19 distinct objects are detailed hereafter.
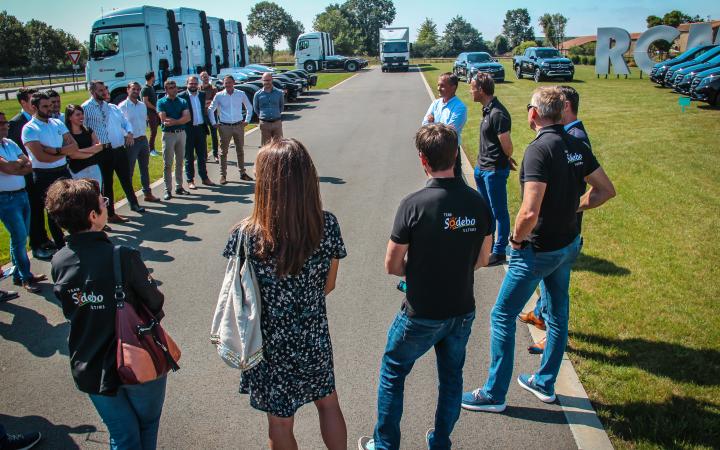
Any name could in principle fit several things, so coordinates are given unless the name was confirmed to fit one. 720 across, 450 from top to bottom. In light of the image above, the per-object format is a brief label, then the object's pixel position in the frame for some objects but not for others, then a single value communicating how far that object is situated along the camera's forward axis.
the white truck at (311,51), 47.62
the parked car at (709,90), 18.17
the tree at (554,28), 87.69
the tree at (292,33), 95.44
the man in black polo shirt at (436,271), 2.74
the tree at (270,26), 94.19
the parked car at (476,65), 30.58
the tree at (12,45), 59.71
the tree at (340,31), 79.94
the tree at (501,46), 91.56
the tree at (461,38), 83.38
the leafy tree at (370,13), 115.06
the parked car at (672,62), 23.98
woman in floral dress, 2.42
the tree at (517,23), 124.70
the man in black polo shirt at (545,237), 3.27
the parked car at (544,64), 29.58
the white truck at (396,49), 45.97
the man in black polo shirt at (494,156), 5.82
